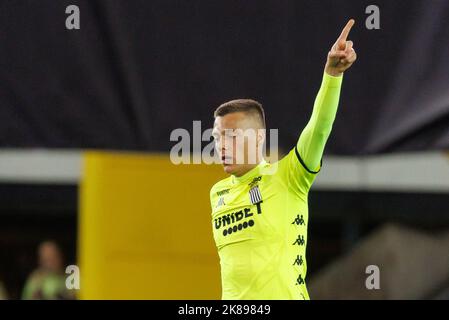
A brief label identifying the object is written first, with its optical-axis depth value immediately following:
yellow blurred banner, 12.15
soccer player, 8.59
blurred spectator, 17.06
